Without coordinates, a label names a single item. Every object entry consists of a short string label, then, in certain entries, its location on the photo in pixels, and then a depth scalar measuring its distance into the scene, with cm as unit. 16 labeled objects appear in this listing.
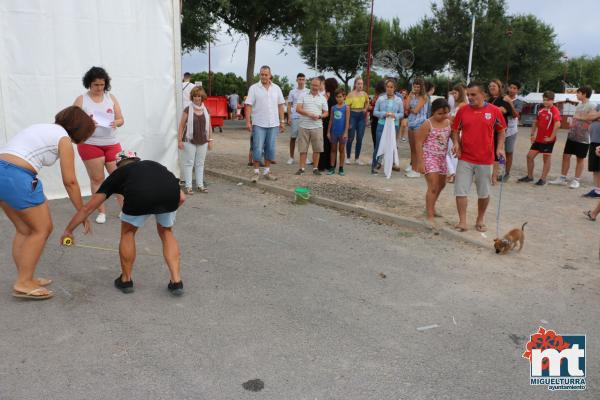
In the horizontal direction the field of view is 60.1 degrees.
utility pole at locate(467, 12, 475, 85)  3600
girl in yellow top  1045
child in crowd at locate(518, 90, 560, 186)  974
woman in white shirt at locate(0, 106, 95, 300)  394
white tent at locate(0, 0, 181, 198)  730
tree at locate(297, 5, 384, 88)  4966
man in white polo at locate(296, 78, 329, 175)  952
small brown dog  578
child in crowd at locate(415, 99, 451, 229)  666
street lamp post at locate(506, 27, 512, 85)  3868
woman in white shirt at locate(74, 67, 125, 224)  623
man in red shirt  630
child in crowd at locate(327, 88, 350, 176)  989
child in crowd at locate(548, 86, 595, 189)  948
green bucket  805
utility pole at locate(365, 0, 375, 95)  2737
